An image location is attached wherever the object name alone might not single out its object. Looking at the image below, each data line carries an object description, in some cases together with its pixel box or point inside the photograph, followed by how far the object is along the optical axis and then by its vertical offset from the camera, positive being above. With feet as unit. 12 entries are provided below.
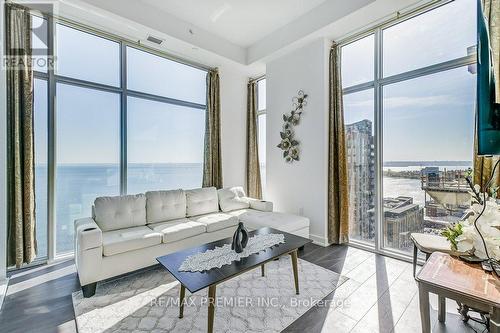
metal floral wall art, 12.67 +2.06
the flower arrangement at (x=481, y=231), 4.37 -1.37
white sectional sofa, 7.30 -2.49
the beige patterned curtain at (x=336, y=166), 11.34 -0.03
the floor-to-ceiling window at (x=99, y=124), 9.67 +2.15
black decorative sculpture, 6.66 -2.19
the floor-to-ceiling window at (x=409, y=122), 8.51 +1.82
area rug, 5.87 -4.05
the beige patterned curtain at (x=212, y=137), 14.35 +1.84
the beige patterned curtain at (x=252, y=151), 16.20 +1.07
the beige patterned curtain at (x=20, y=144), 8.55 +0.91
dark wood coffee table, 5.13 -2.56
